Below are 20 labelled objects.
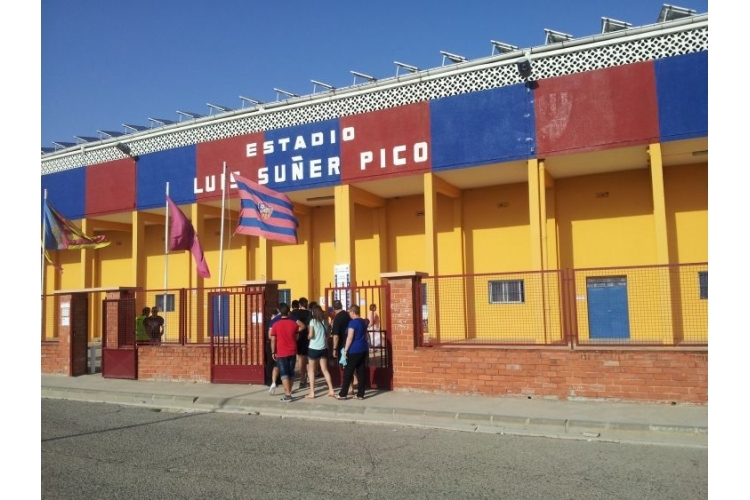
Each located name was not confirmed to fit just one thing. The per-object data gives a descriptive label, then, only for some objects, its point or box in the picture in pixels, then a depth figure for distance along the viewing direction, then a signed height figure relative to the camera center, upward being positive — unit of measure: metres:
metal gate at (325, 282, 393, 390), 11.74 -1.34
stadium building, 11.35 +3.12
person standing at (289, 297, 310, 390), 11.52 -0.84
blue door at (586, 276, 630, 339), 10.91 -0.47
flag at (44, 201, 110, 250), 17.62 +2.00
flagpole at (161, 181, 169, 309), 14.33 +1.31
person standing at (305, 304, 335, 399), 10.84 -0.97
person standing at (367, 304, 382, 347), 12.18 -0.76
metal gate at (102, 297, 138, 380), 14.54 -0.86
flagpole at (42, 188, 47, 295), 16.80 +2.07
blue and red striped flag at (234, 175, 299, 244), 13.86 +1.91
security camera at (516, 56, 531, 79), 15.18 +5.68
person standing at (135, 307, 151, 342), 14.37 -0.69
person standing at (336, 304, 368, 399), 10.71 -1.05
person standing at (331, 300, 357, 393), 10.99 -0.63
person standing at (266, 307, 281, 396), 11.54 -1.38
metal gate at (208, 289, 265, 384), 12.77 -0.91
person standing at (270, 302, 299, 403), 10.88 -0.93
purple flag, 14.82 +1.47
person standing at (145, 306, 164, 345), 14.49 -0.65
